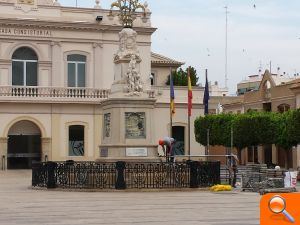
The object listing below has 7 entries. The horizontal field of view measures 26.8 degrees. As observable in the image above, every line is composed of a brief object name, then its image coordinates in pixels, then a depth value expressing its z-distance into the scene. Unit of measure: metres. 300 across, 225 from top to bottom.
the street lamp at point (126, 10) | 24.45
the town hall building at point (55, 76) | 44.78
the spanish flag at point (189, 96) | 41.88
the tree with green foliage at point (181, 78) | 57.44
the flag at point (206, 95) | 42.41
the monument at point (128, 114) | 23.47
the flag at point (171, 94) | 44.03
